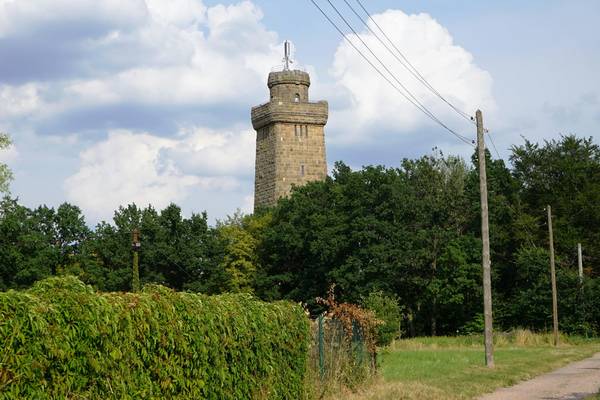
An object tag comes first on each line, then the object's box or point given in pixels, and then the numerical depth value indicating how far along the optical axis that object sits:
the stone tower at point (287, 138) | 79.88
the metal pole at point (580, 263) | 54.42
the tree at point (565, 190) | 64.69
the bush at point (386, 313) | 42.28
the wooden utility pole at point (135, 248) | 39.19
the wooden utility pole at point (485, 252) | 29.38
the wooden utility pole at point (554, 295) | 45.41
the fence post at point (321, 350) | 17.88
